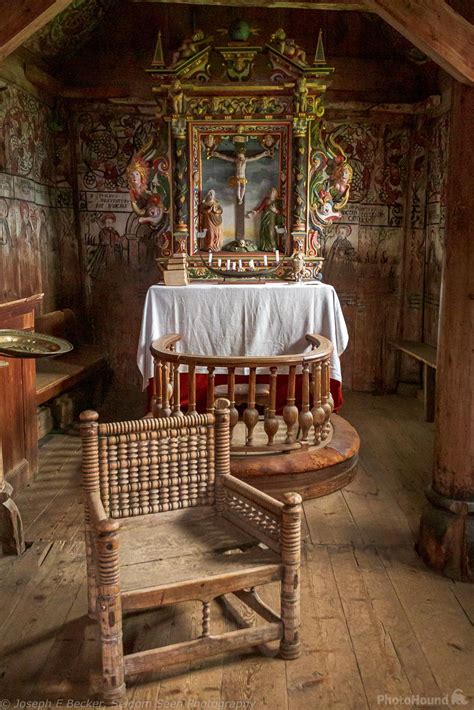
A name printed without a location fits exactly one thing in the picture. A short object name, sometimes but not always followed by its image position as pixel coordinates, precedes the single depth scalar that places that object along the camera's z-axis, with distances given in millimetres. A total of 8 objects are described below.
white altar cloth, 5715
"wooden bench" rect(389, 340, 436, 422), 6244
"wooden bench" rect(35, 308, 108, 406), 5352
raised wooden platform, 4219
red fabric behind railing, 5607
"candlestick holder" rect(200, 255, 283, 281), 6344
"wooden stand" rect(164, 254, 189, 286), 6102
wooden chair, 2377
